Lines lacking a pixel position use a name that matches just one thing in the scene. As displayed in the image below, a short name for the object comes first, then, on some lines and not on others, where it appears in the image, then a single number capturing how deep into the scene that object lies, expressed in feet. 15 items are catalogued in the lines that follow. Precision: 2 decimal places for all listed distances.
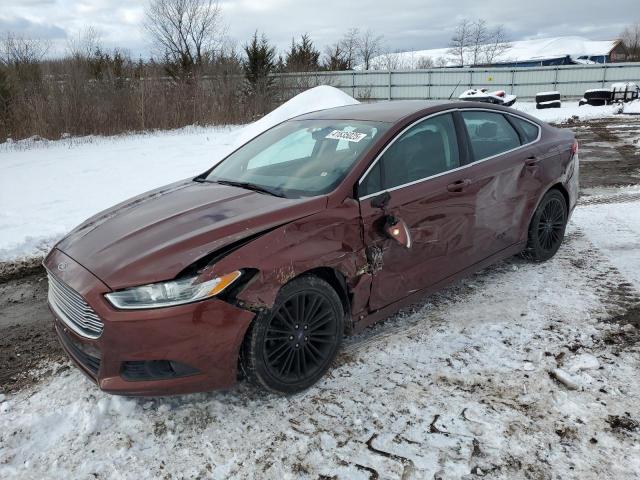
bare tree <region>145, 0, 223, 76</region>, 118.73
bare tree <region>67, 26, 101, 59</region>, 75.12
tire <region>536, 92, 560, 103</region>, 81.41
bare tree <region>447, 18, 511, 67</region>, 200.75
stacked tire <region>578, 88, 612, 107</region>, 79.25
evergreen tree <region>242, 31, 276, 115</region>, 71.41
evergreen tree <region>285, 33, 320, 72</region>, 88.04
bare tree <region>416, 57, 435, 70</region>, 192.74
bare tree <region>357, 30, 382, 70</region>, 186.70
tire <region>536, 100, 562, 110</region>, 80.38
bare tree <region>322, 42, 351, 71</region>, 110.73
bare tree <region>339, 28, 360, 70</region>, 173.06
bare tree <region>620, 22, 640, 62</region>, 191.09
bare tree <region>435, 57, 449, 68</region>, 210.38
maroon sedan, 8.30
